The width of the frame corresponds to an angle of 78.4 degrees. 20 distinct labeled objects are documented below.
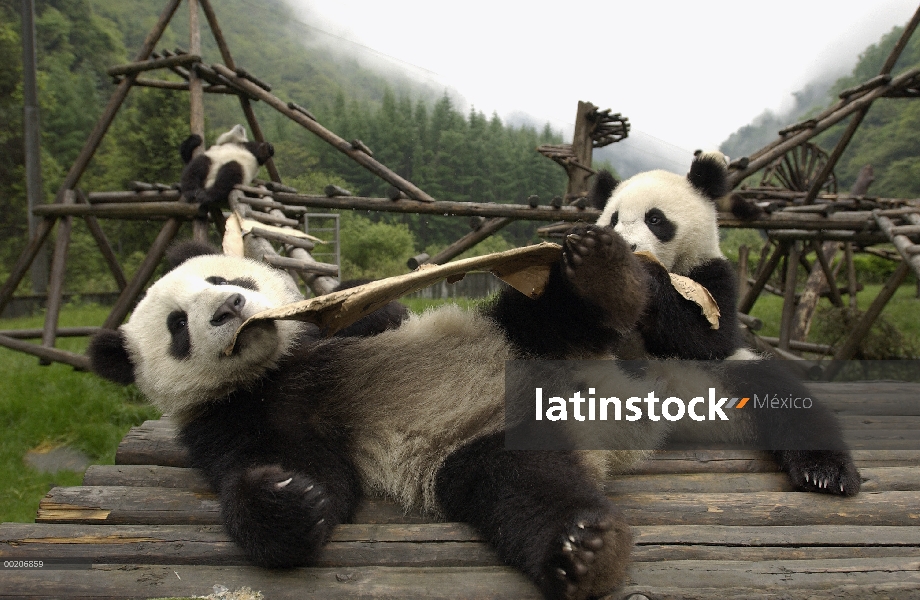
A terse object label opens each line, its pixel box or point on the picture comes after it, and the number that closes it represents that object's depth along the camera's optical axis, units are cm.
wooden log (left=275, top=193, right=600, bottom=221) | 524
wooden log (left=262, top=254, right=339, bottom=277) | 310
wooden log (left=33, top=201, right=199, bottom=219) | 547
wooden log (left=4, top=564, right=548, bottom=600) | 138
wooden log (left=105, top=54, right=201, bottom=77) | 593
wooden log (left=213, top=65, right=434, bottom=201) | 537
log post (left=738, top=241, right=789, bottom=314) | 659
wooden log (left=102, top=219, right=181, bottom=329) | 568
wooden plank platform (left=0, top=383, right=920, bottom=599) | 140
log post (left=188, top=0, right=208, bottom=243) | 606
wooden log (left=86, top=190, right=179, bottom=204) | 585
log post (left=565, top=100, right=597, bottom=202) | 683
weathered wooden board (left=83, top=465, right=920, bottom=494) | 197
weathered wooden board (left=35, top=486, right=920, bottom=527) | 175
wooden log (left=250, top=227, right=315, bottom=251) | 339
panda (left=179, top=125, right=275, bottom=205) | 518
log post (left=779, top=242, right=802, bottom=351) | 629
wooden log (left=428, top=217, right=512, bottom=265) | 542
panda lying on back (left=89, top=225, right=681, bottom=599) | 151
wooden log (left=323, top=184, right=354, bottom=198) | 521
